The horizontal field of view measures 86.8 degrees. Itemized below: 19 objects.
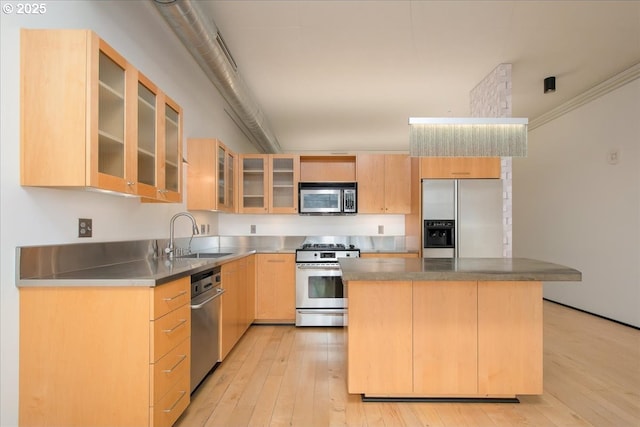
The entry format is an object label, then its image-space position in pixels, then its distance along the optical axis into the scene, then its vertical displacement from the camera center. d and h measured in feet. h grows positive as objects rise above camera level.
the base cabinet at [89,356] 5.25 -2.17
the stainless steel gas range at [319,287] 13.12 -2.68
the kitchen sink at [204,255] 10.80 -1.22
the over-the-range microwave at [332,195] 14.42 +0.97
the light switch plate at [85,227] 6.42 -0.18
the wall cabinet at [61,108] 5.15 +1.68
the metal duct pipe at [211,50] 7.35 +4.45
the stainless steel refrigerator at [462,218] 12.49 +0.04
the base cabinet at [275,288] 13.32 -2.75
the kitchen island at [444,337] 7.22 -2.54
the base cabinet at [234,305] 9.33 -2.68
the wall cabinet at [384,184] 14.56 +1.51
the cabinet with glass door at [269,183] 14.56 +1.53
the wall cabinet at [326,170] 15.21 +2.20
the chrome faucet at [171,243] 9.48 -0.73
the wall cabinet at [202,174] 10.98 +1.43
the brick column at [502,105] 11.60 +4.11
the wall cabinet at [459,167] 12.59 +1.94
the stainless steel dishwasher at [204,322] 7.28 -2.44
